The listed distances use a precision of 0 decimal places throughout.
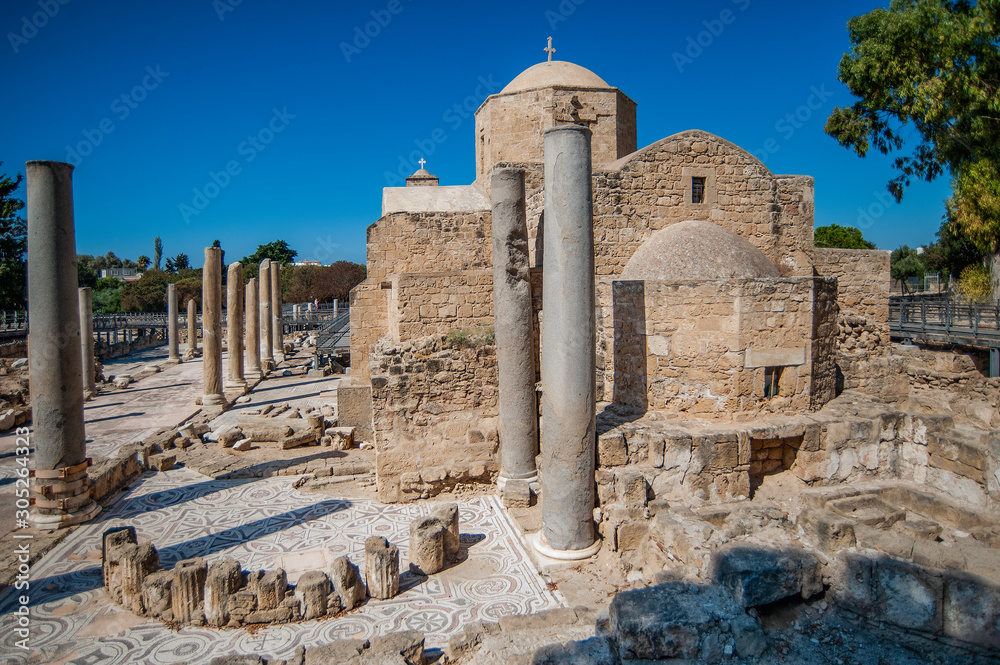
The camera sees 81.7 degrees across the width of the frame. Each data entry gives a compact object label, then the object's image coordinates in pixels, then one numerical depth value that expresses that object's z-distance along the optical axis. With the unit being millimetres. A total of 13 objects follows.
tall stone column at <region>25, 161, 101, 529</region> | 7008
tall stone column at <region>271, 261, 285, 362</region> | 21281
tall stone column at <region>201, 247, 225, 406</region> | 14164
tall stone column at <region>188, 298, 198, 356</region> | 25062
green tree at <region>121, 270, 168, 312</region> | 47969
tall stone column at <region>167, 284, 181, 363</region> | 22547
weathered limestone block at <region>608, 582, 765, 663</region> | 3867
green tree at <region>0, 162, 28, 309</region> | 24562
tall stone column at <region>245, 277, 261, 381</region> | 18766
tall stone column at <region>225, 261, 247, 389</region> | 16141
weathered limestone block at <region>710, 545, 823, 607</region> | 4344
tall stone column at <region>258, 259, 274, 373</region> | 20281
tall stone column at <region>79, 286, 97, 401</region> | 16188
